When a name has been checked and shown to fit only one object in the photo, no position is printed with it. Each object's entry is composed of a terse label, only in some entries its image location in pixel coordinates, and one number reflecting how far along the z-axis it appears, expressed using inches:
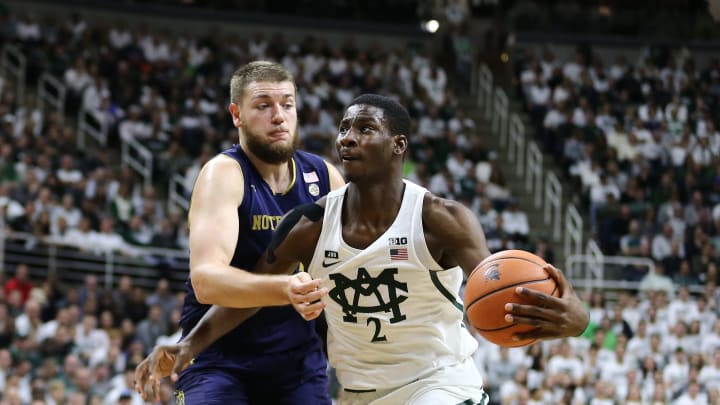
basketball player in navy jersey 193.0
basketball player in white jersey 178.7
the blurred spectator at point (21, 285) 524.9
